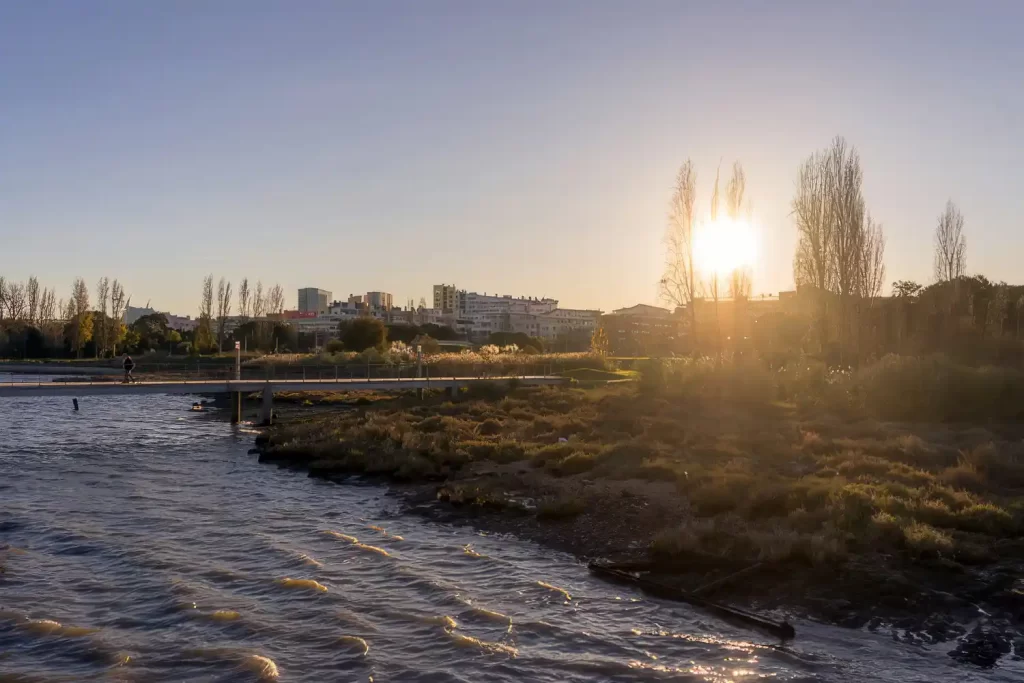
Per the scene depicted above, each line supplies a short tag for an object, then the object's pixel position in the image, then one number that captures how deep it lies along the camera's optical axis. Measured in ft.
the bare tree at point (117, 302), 361.67
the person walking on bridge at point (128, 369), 123.75
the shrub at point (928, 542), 42.80
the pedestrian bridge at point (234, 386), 112.06
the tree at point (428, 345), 225.97
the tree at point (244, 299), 389.39
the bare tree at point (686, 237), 155.22
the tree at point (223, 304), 373.20
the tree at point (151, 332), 352.14
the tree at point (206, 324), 324.60
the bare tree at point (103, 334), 333.39
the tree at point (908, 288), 193.96
